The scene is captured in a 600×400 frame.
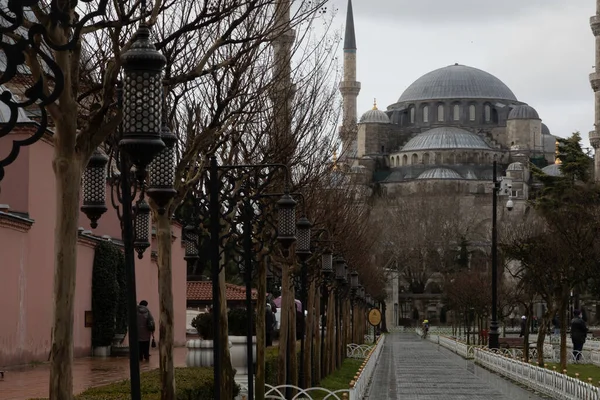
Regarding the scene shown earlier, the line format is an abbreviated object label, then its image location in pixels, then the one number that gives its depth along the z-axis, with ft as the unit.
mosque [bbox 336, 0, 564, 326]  443.32
